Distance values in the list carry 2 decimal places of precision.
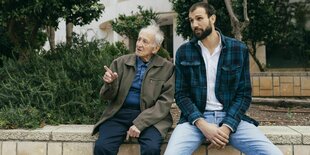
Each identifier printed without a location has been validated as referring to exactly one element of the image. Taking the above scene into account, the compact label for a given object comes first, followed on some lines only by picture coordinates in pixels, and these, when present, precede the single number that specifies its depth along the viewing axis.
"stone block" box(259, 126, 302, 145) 3.07
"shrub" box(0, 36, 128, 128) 3.60
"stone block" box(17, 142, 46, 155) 3.25
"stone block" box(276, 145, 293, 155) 3.10
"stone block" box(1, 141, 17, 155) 3.28
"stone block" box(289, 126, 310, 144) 3.07
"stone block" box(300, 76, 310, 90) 8.17
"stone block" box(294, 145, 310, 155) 3.09
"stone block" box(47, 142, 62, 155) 3.24
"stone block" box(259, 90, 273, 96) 8.27
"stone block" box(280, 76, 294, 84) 8.20
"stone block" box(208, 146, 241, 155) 3.06
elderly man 2.97
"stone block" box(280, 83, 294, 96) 8.20
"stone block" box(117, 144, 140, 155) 3.14
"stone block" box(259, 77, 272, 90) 8.26
